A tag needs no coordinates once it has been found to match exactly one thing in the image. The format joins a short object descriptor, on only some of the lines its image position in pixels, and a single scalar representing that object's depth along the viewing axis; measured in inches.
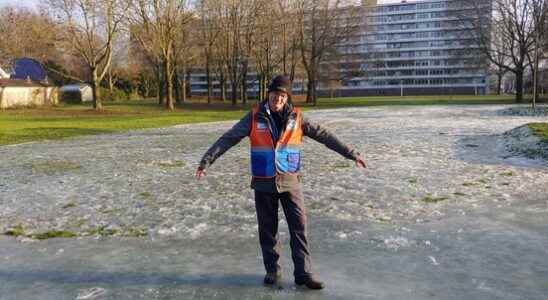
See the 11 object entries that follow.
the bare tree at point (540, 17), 1984.7
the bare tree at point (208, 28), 2120.9
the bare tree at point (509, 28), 2210.9
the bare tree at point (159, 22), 1729.8
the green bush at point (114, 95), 2877.0
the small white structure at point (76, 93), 2726.4
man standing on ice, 195.8
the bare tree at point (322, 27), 2284.7
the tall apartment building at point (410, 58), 5142.7
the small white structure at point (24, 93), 1957.4
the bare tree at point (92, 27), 1668.3
